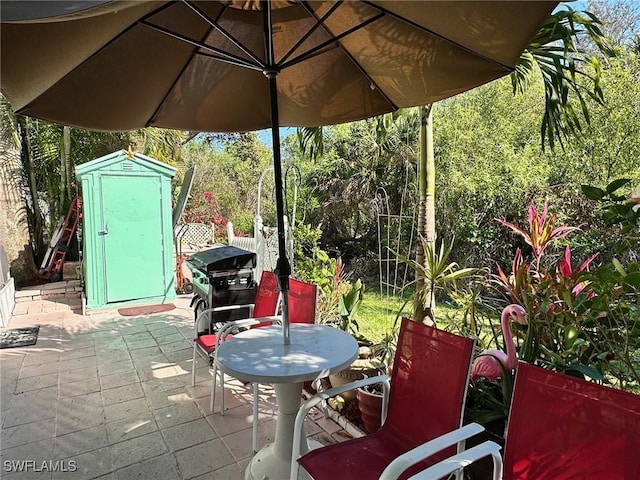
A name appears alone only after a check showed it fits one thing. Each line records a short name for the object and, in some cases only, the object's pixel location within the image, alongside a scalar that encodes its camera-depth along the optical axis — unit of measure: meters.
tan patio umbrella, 1.57
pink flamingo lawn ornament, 2.05
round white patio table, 1.77
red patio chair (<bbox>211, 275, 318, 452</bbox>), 2.67
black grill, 3.74
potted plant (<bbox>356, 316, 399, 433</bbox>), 2.41
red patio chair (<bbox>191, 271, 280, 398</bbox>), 3.03
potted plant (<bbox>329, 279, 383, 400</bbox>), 2.76
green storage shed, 5.37
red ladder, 6.97
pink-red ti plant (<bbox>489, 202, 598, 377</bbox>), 1.90
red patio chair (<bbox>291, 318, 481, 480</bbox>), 1.59
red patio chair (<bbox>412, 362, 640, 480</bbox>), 1.20
